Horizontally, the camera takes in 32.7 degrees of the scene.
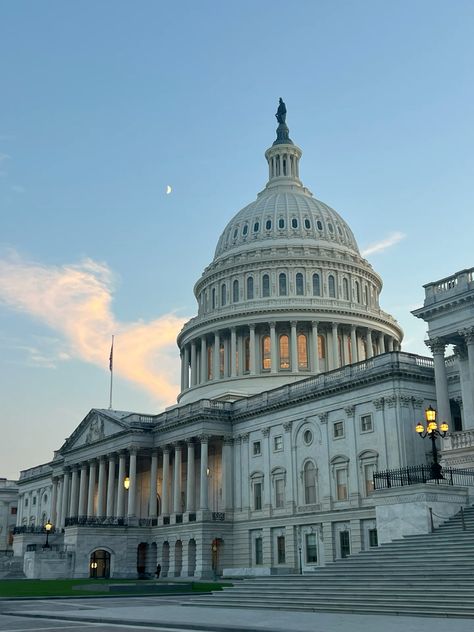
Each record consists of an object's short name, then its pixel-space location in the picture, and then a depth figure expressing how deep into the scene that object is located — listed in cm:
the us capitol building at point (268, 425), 6475
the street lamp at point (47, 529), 8768
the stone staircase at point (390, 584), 2885
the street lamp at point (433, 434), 4122
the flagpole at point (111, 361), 10505
